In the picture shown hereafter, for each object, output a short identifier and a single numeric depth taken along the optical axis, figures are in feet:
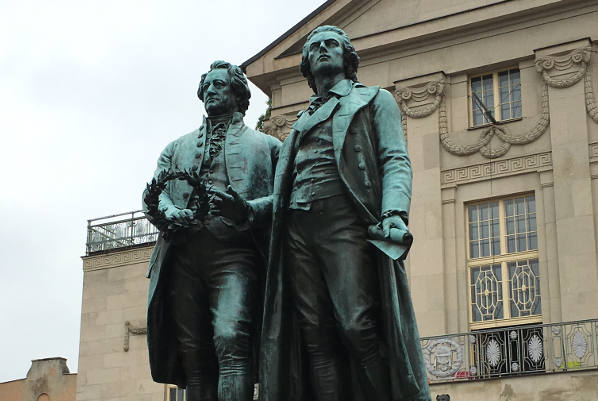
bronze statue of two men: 20.30
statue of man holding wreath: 21.02
